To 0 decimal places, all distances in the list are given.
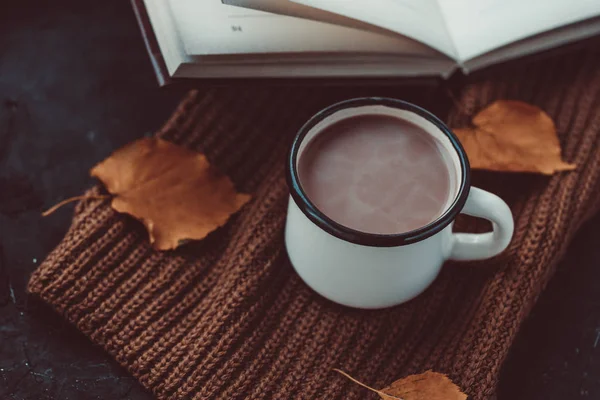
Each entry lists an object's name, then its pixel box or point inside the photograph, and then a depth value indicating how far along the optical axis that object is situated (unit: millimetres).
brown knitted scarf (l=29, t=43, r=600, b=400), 644
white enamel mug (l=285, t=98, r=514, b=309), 572
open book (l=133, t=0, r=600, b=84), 673
